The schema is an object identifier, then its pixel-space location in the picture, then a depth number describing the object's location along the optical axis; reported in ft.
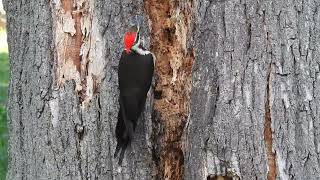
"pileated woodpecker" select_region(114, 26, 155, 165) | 15.93
